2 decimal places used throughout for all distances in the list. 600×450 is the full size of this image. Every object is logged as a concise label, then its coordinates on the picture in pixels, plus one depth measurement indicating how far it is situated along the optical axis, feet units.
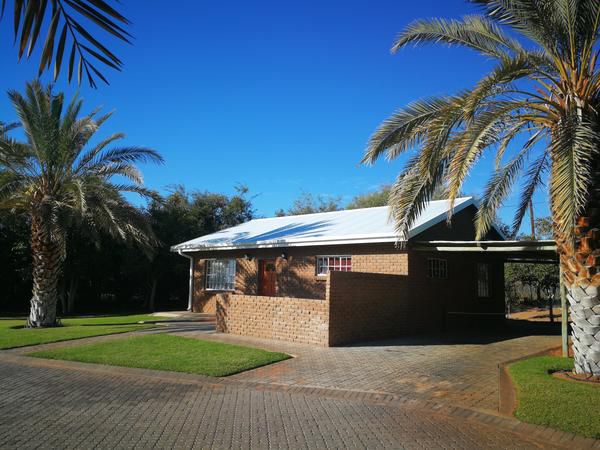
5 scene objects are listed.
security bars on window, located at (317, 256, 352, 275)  55.31
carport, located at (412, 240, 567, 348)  39.70
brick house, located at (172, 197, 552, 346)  42.11
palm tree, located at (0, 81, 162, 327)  52.60
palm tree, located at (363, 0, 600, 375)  25.88
